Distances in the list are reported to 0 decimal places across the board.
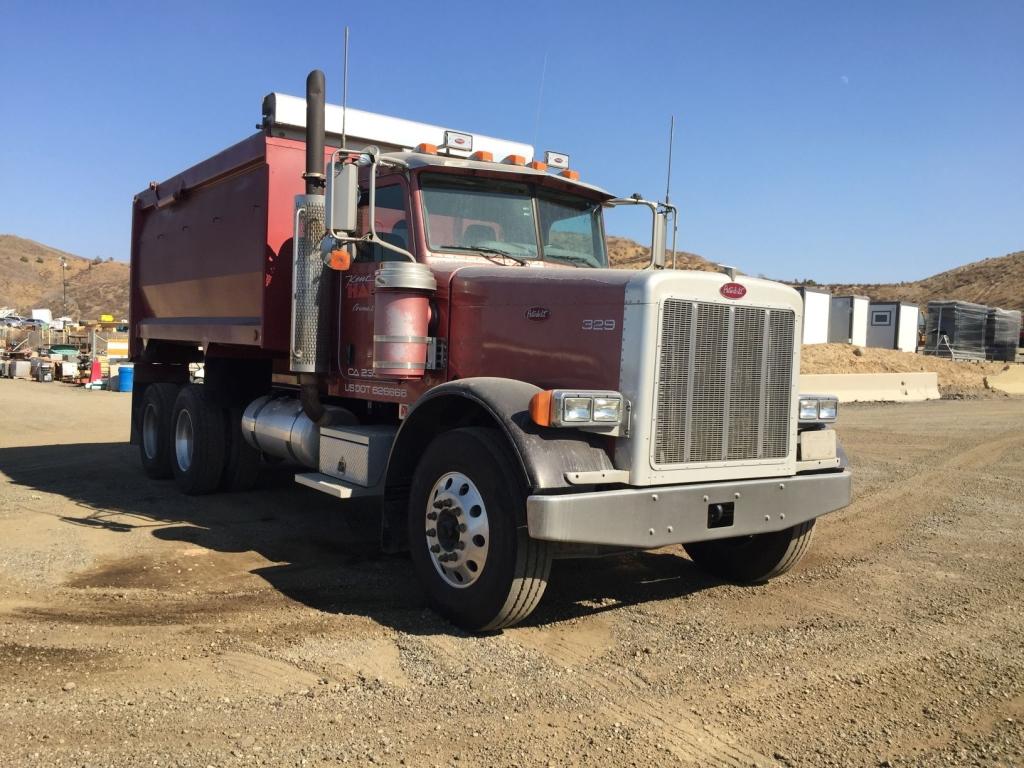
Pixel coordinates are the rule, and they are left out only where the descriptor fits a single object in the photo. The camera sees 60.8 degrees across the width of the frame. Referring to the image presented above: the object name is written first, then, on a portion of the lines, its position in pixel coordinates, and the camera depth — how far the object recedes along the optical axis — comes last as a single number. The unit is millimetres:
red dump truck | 4566
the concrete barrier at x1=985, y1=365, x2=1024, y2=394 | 27766
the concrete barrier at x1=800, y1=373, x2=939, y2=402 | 21327
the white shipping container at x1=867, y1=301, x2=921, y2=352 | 39531
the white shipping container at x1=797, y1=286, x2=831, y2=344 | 34844
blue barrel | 24891
